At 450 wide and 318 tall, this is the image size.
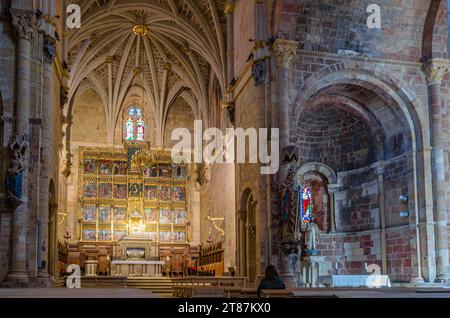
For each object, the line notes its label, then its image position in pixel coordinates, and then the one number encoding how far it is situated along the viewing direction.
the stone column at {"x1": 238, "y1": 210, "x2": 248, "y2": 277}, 24.83
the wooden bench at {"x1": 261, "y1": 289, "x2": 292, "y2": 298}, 11.71
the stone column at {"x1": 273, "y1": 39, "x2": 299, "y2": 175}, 21.52
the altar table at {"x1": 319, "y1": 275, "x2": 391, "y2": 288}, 21.34
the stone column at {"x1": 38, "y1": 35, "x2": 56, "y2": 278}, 19.28
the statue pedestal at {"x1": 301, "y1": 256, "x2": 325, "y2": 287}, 21.31
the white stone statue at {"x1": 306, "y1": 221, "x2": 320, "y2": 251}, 23.02
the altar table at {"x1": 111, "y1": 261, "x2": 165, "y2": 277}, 31.94
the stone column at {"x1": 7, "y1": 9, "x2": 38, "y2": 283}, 17.59
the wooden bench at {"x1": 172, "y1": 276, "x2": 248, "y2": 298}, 20.61
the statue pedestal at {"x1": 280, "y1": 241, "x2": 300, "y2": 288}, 20.33
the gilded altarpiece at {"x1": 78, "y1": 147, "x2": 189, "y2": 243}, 38.66
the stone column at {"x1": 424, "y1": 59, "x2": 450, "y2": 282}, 21.42
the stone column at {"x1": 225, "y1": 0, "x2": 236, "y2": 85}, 28.06
